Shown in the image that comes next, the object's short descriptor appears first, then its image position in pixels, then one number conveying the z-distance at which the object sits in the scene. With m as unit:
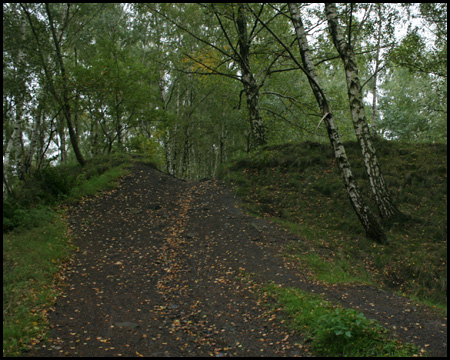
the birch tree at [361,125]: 8.66
